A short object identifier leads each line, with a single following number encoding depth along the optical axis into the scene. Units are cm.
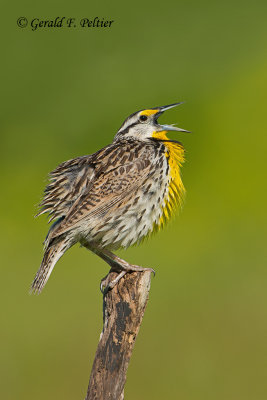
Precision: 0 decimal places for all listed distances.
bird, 898
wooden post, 786
